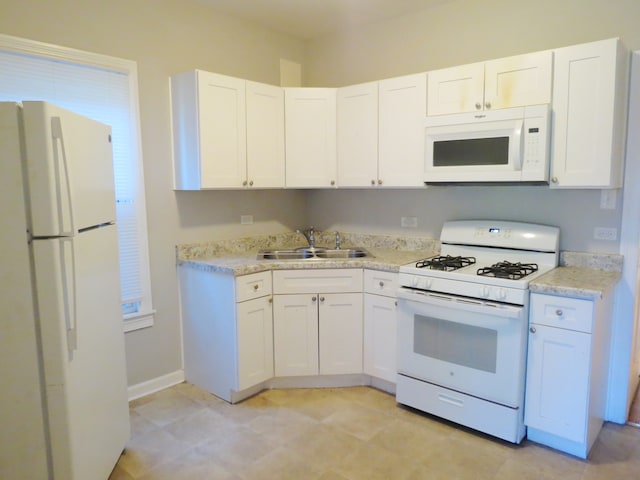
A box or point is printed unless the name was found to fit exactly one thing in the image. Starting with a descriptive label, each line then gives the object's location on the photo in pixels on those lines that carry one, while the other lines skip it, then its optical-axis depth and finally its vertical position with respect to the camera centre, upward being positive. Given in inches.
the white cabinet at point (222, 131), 119.0 +18.2
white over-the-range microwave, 101.0 +11.4
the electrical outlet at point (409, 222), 139.3 -8.8
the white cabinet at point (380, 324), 118.8 -35.3
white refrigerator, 65.4 -15.2
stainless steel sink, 135.8 -18.3
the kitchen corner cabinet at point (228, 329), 116.2 -36.3
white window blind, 96.1 +22.6
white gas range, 95.5 -30.4
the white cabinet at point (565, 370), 88.8 -36.5
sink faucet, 149.9 -14.3
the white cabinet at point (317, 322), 122.7 -35.4
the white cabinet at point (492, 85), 100.7 +26.3
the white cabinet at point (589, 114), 94.0 +17.1
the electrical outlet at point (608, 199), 105.0 -1.5
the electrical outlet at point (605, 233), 105.6 -9.7
